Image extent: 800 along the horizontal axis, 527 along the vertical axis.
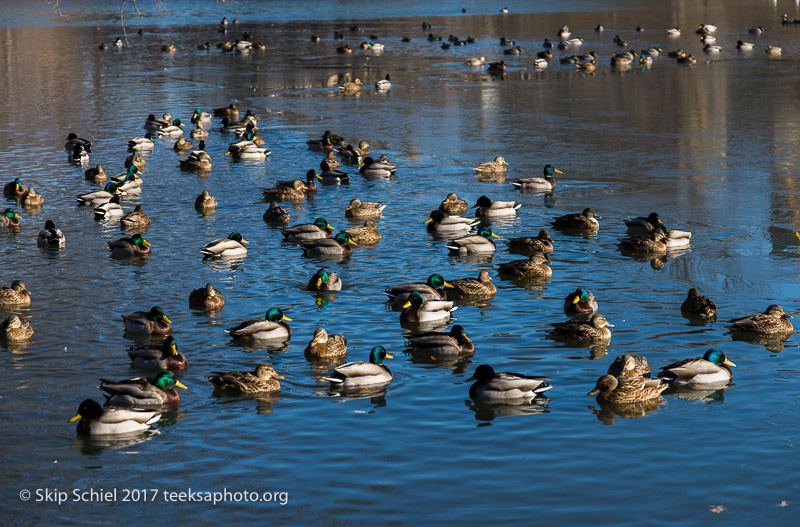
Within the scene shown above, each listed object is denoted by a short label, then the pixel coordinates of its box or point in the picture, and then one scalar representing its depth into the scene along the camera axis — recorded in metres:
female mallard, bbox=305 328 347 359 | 14.38
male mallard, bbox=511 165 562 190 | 25.08
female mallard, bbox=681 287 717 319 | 15.77
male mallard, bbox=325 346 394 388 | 13.43
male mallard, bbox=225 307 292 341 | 15.14
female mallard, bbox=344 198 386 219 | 23.17
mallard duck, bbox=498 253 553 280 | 18.36
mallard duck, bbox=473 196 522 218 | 23.14
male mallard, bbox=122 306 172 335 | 15.37
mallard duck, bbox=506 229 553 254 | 20.05
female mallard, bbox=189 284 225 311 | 16.59
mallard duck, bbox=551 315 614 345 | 14.98
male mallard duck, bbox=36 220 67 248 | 20.77
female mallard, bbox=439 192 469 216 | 23.22
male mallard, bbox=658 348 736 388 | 13.30
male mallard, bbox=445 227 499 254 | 20.25
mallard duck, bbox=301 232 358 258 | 20.11
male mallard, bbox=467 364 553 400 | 12.91
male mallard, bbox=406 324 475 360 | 14.57
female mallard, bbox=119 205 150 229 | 22.44
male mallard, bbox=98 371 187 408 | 12.70
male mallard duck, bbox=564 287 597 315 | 16.06
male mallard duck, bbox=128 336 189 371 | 13.91
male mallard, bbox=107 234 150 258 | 19.92
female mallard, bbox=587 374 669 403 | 12.84
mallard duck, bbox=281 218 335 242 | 21.42
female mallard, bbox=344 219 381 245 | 21.09
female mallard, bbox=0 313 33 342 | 15.20
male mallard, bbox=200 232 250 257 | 19.84
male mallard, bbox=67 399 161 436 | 11.98
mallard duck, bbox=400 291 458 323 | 16.30
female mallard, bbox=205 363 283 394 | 13.05
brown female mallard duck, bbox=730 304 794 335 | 15.14
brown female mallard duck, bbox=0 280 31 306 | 16.66
